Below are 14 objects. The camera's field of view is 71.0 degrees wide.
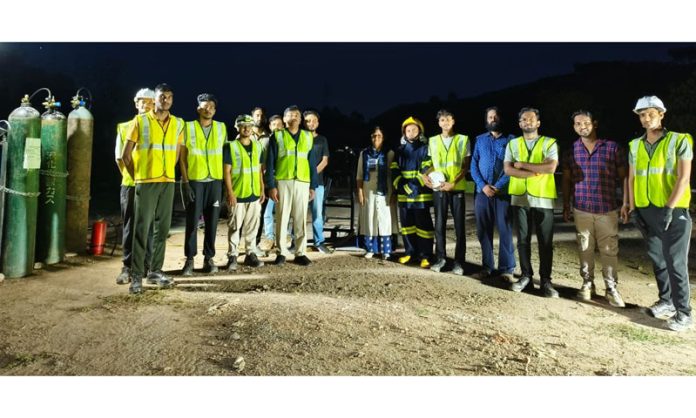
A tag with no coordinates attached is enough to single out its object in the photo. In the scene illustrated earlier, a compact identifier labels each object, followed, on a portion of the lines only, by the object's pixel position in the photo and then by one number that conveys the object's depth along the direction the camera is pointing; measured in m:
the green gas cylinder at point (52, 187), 6.34
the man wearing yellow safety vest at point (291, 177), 6.34
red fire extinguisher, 7.12
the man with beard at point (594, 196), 4.97
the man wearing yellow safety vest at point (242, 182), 6.23
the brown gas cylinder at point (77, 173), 7.09
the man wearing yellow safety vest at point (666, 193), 4.36
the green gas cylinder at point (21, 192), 5.67
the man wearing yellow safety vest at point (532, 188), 5.21
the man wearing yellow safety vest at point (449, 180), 6.09
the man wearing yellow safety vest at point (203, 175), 5.78
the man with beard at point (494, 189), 5.75
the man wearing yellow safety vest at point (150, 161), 4.98
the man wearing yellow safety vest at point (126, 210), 5.48
